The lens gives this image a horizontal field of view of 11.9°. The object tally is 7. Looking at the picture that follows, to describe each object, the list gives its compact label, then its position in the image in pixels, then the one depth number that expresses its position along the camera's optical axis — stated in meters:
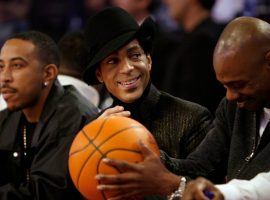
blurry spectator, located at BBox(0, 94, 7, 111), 8.78
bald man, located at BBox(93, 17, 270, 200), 5.29
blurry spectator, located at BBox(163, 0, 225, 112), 8.93
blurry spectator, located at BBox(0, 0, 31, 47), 13.11
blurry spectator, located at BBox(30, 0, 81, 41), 12.76
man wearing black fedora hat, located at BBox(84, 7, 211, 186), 6.55
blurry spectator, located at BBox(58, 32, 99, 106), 8.70
